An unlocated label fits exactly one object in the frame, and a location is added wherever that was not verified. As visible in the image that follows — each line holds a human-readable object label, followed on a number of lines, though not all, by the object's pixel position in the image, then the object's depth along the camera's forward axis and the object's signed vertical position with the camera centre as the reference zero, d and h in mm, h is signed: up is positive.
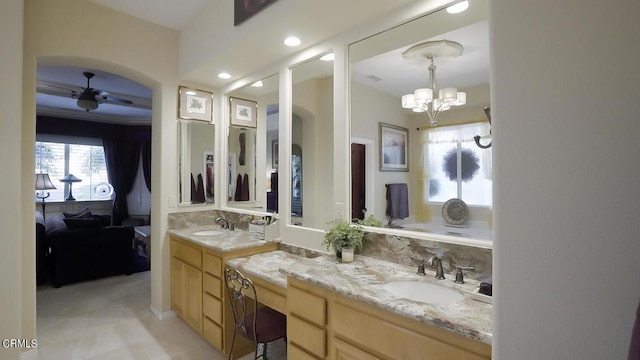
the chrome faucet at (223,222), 3317 -411
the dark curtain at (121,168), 7078 +438
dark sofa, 3922 -870
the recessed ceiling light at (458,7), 1609 +956
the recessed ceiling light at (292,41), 2244 +1096
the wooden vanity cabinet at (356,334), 1101 -630
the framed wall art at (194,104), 3305 +921
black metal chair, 1878 -888
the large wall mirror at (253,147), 2893 +403
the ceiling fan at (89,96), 4312 +1304
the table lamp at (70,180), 6577 +138
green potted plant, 1928 -341
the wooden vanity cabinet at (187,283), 2670 -921
